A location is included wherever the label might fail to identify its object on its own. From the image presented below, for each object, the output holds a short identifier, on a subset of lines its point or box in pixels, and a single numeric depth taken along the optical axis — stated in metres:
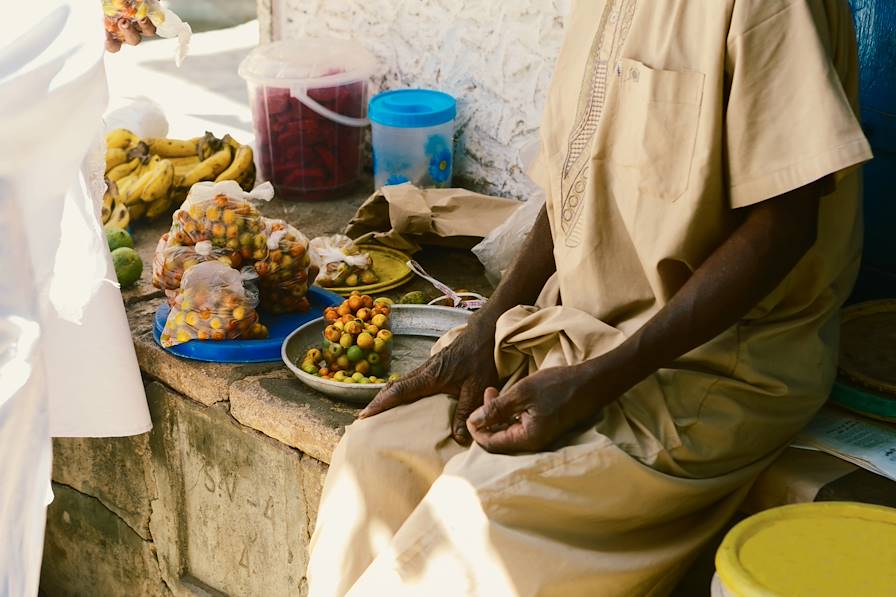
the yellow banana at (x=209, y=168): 4.26
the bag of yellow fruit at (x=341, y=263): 3.52
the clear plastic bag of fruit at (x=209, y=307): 3.05
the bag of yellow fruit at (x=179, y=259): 3.13
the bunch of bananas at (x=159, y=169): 4.07
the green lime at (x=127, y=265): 3.54
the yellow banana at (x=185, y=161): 4.49
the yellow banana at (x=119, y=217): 3.95
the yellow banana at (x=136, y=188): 4.06
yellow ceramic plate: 3.53
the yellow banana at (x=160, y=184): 4.07
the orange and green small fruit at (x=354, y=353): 2.86
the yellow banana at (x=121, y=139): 4.31
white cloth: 2.30
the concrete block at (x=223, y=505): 2.98
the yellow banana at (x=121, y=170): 4.21
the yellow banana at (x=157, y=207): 4.14
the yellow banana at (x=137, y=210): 4.09
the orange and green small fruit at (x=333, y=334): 2.91
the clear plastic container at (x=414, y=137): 4.09
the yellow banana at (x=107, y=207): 3.95
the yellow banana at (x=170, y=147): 4.48
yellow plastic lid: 1.60
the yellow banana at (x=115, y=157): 4.27
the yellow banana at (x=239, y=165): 4.34
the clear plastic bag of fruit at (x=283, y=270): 3.20
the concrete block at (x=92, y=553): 3.56
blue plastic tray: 3.06
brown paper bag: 3.72
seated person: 1.83
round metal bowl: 3.04
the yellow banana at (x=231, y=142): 4.48
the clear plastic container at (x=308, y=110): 4.28
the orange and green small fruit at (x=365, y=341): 2.87
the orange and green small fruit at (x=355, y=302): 3.02
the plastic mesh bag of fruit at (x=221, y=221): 3.15
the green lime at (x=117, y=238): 3.70
